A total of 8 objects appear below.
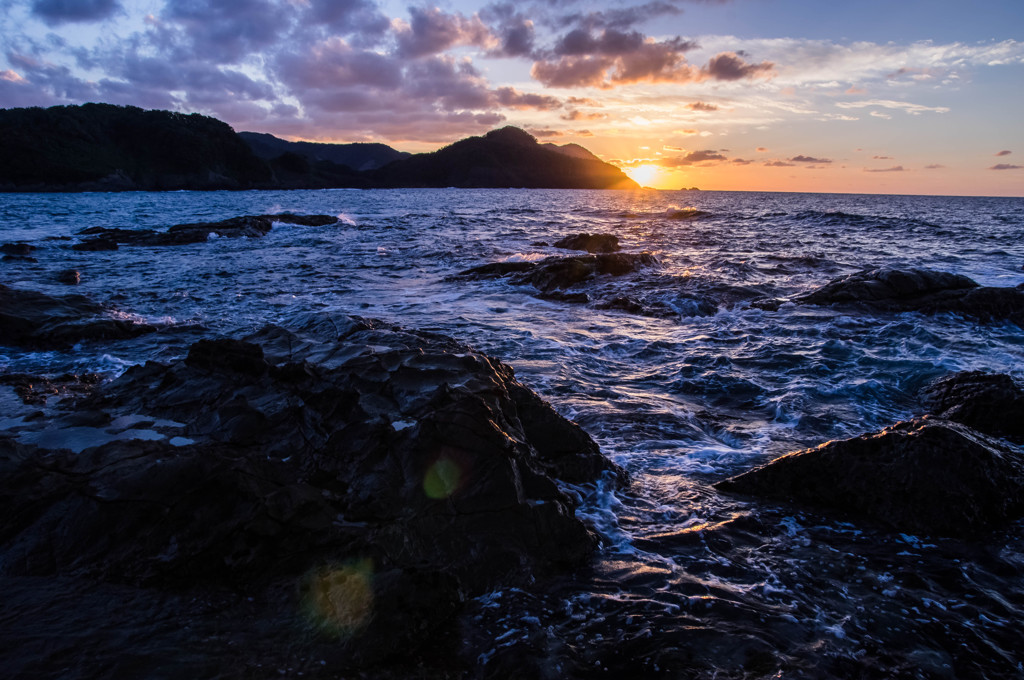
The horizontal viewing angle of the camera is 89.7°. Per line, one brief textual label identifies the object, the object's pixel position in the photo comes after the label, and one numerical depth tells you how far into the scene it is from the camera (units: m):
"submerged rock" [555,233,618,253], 25.64
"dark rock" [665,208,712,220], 54.78
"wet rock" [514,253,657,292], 16.86
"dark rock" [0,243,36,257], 21.07
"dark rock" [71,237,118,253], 24.00
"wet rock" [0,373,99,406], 6.77
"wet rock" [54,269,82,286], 16.36
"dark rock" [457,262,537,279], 18.75
